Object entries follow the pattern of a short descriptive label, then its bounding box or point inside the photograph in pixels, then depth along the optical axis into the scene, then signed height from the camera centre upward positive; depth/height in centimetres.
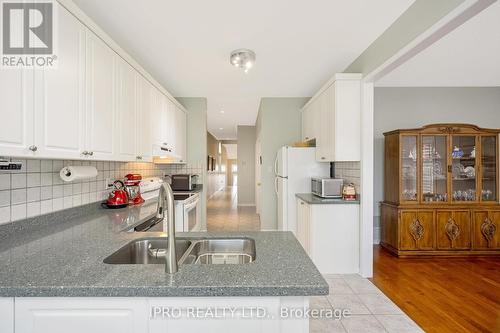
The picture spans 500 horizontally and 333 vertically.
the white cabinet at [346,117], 275 +59
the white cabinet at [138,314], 83 -53
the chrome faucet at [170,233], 86 -24
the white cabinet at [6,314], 83 -52
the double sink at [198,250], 133 -49
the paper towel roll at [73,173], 176 -5
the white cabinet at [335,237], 276 -84
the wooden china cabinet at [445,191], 322 -35
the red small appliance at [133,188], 251 -23
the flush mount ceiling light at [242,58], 255 +122
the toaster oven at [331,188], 295 -27
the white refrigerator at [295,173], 355 -9
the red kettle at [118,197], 228 -30
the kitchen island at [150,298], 81 -47
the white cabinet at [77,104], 117 +41
